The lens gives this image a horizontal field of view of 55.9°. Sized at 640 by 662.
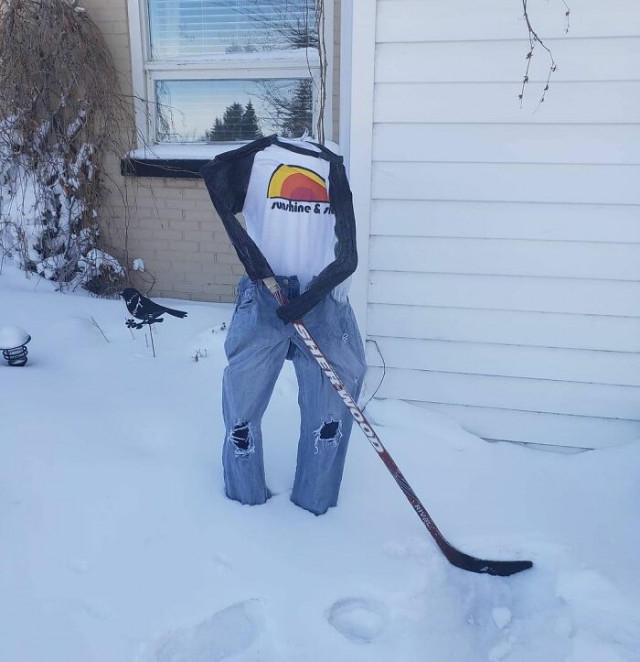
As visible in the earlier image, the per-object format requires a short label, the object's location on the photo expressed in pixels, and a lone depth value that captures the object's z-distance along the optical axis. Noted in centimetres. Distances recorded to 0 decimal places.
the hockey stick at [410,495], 211
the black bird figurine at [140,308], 360
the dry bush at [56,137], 464
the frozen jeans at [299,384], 215
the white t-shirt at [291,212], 208
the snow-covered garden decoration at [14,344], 313
